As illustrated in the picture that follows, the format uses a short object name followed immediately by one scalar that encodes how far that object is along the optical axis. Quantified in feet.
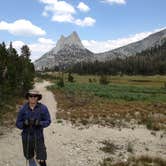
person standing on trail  15.57
